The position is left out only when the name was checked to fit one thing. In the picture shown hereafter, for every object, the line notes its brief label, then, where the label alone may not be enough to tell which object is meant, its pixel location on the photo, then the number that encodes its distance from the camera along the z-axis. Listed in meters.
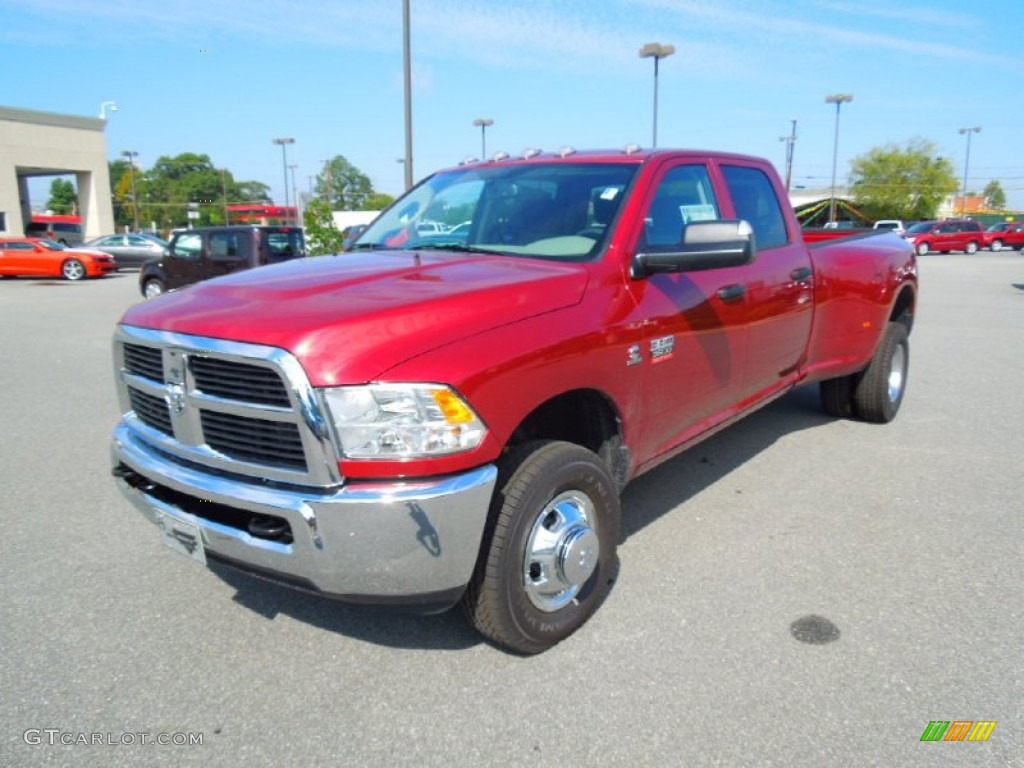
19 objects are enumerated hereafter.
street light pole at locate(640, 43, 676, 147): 23.44
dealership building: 39.19
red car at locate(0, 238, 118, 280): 25.22
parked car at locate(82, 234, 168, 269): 29.69
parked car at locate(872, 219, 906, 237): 43.47
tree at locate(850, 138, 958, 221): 69.88
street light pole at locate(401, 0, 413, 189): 14.84
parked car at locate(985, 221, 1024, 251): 44.62
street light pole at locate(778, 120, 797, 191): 52.41
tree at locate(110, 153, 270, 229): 97.12
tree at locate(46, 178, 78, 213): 107.56
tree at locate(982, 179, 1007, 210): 153.25
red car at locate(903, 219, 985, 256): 41.09
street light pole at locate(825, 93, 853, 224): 52.25
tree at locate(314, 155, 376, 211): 112.75
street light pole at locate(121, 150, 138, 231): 80.49
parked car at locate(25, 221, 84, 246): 38.84
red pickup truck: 2.31
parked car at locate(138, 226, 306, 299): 14.31
